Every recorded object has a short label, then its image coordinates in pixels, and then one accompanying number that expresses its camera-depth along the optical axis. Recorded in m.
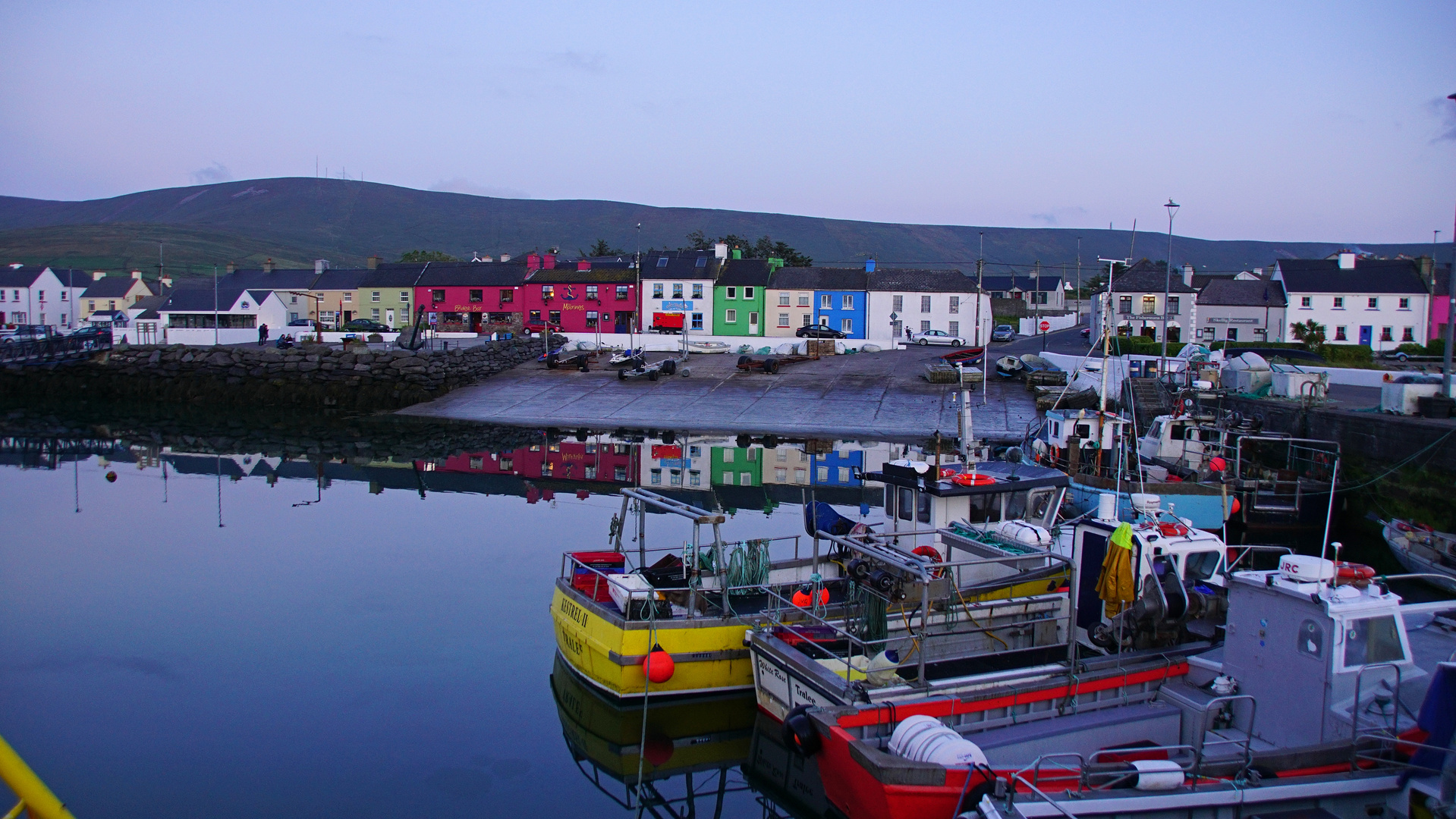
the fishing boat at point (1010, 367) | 49.62
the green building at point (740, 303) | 72.38
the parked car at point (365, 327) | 70.25
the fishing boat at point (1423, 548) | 18.84
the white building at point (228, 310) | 80.00
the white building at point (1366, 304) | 61.41
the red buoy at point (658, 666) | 12.77
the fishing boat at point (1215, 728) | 8.48
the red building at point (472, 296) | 74.19
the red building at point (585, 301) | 72.56
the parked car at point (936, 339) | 63.63
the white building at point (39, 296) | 98.44
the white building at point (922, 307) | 70.94
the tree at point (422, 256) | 104.78
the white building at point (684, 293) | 71.88
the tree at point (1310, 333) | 52.85
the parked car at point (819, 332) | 64.19
